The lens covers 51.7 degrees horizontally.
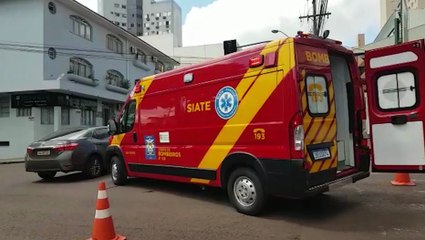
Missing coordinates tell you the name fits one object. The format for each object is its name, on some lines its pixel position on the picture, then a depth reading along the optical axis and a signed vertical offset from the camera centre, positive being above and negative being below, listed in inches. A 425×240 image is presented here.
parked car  479.5 -16.1
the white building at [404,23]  776.3 +442.1
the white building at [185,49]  2982.3 +618.0
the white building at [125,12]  3260.3 +979.9
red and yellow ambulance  259.9 +8.6
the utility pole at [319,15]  734.5 +214.1
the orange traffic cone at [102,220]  218.2 -41.0
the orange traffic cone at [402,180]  390.3 -43.8
